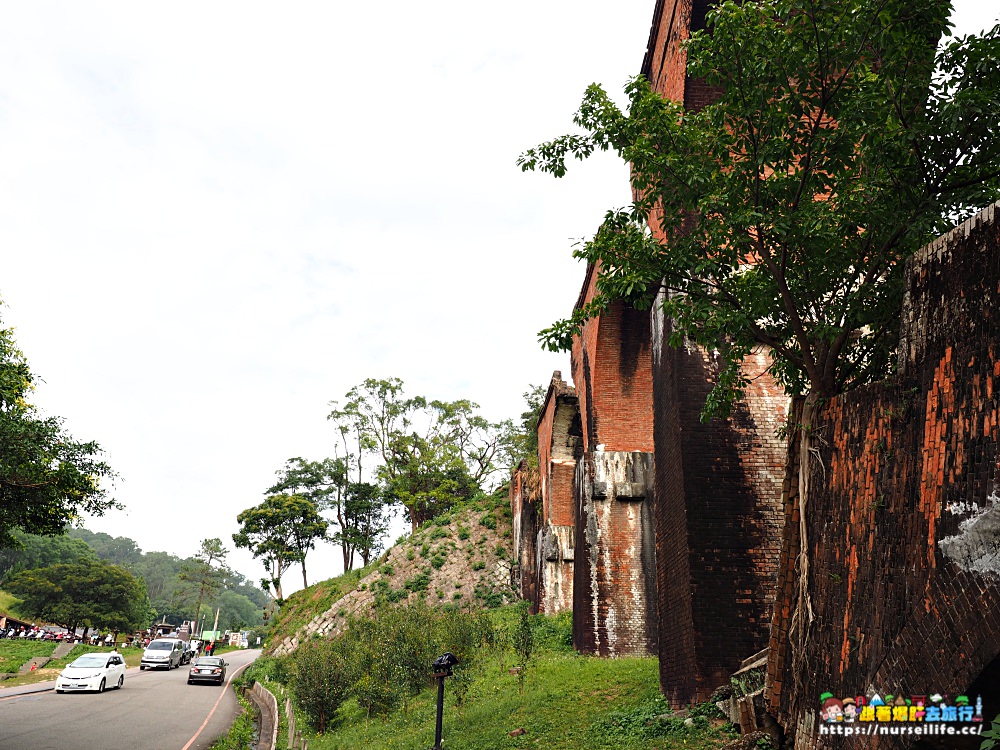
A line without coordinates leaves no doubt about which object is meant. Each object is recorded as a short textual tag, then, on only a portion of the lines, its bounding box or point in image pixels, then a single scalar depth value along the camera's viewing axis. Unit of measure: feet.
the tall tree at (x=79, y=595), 151.74
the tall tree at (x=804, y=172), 18.12
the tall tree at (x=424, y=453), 131.54
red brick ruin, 13.24
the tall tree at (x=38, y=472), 32.78
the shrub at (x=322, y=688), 48.39
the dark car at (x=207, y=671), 86.69
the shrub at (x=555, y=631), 53.89
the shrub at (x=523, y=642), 39.70
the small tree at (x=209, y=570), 232.73
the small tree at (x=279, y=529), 150.61
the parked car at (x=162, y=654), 106.22
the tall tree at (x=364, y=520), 154.40
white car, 65.77
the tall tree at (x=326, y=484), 155.22
